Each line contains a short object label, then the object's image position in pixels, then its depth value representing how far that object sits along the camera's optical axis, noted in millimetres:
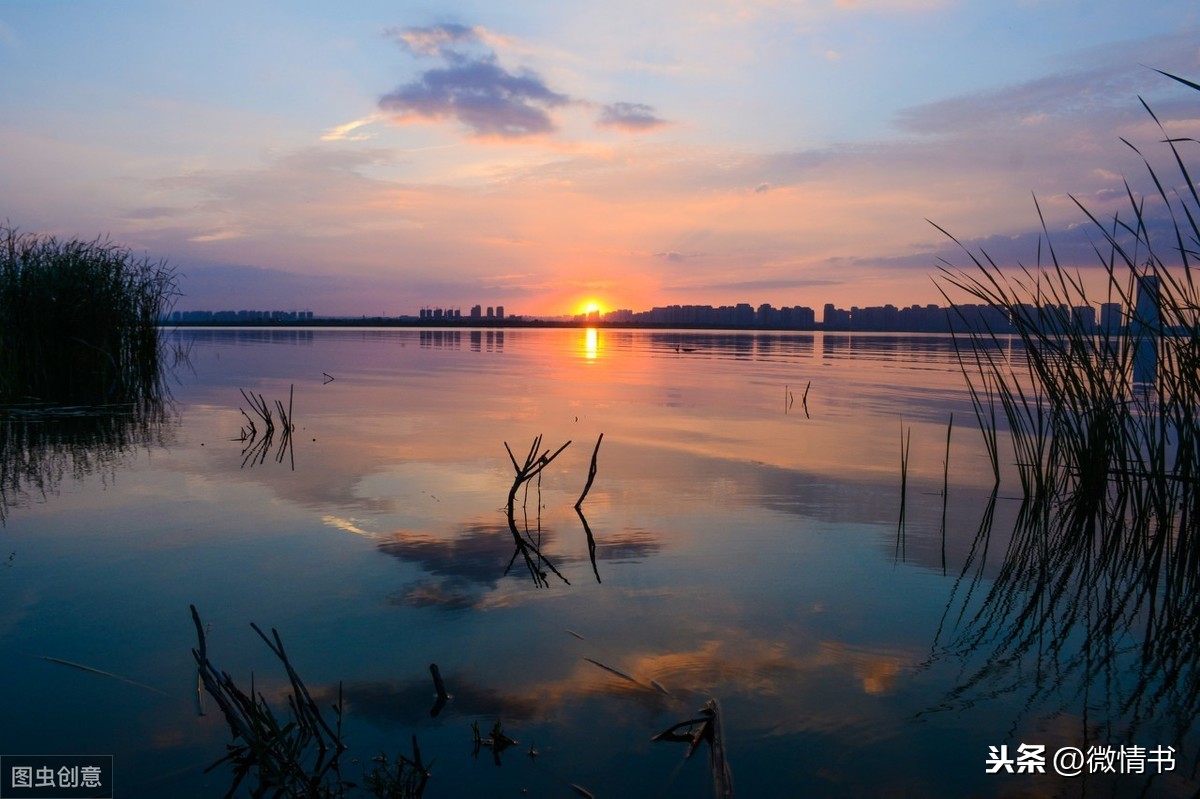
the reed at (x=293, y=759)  2766
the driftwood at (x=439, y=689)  3406
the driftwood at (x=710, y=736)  2801
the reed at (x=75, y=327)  13430
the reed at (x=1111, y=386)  5395
